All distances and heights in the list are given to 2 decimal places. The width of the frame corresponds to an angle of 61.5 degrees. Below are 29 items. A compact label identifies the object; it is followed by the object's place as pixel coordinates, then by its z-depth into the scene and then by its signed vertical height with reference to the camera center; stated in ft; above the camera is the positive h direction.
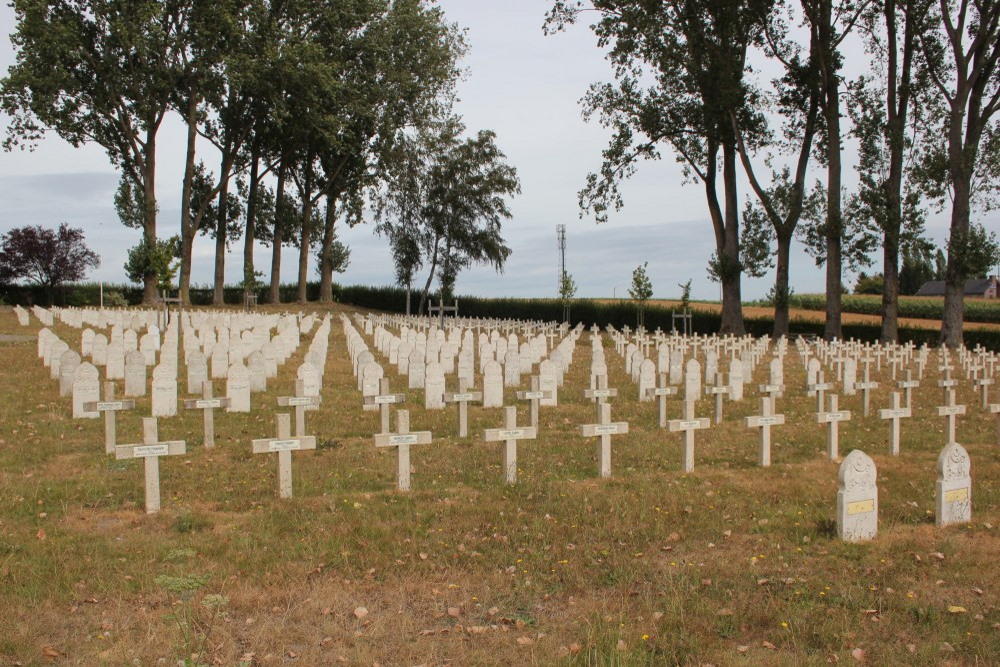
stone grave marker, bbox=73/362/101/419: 37.14 -3.48
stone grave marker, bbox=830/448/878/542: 22.18 -4.90
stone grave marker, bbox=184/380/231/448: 32.55 -3.76
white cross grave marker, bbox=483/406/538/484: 28.02 -4.22
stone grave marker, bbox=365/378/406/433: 33.94 -3.63
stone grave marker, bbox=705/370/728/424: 41.37 -3.80
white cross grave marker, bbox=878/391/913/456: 34.91 -4.15
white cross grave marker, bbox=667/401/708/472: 30.63 -4.11
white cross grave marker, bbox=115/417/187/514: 24.38 -4.25
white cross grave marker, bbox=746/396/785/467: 31.86 -4.14
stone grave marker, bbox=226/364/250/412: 39.99 -3.82
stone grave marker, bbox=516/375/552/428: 35.83 -3.64
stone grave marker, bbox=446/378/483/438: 36.31 -3.82
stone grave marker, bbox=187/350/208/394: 44.04 -3.29
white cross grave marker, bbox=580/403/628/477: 29.30 -4.13
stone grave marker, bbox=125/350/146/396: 43.86 -3.47
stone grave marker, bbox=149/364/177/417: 39.04 -3.94
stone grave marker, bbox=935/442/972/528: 23.79 -4.87
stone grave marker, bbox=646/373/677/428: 39.37 -3.76
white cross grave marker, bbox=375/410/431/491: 26.35 -4.11
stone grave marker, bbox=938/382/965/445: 35.14 -3.93
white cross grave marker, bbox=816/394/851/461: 33.55 -4.27
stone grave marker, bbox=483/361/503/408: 43.78 -3.81
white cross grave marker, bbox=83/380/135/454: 30.32 -3.67
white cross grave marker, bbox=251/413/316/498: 25.67 -4.20
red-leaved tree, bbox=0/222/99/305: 193.16 +11.75
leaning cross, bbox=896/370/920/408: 44.75 -3.66
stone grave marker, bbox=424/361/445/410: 43.06 -3.75
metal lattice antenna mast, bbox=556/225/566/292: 206.39 +17.57
